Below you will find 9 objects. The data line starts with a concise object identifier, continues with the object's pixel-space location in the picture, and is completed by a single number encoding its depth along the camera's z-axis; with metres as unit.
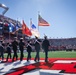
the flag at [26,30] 10.05
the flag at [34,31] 8.99
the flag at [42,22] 8.96
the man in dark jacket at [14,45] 6.60
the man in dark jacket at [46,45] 5.80
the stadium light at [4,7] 33.03
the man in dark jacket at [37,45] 6.07
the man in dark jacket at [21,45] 6.48
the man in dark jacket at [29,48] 6.49
